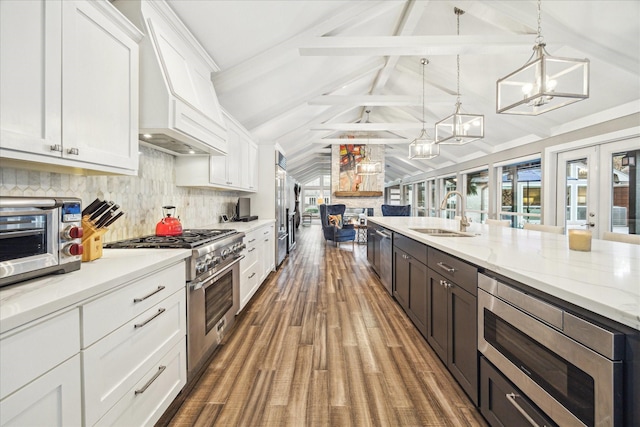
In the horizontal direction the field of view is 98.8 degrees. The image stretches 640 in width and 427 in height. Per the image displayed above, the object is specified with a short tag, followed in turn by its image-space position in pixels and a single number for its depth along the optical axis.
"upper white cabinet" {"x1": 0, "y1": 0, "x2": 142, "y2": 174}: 0.98
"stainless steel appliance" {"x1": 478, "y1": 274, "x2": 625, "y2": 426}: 0.79
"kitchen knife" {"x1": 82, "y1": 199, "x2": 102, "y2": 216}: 1.46
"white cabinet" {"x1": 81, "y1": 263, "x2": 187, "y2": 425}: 1.00
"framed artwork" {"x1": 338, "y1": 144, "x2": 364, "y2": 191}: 9.74
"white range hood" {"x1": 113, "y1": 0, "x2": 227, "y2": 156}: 1.70
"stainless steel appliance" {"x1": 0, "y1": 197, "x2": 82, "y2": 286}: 0.90
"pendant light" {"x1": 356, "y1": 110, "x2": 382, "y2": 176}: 7.33
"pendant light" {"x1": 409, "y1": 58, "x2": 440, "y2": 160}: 4.18
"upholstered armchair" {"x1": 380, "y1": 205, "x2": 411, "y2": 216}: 7.88
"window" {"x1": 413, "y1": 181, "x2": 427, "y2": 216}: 10.43
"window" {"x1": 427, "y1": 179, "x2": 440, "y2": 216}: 9.35
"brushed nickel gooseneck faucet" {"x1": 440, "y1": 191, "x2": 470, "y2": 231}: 2.66
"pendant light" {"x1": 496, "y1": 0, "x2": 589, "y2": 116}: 1.63
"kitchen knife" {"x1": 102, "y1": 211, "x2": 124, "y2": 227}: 1.50
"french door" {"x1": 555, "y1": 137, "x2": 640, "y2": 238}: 3.30
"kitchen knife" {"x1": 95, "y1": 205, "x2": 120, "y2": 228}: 1.46
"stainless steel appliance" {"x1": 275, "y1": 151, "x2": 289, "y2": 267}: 4.95
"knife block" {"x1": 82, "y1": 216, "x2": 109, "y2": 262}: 1.36
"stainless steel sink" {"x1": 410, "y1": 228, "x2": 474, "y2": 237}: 2.49
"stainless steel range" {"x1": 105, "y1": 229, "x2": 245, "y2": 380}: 1.73
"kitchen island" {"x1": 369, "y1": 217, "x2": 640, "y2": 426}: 0.78
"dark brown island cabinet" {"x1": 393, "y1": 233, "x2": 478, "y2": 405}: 1.51
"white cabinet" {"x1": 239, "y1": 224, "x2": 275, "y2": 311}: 2.89
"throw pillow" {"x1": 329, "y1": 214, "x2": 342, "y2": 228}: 7.57
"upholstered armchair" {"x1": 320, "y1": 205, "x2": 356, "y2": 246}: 7.16
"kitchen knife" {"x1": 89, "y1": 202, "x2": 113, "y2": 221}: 1.46
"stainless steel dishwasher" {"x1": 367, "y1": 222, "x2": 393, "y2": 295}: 3.39
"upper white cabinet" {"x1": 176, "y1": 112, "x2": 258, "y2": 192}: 2.71
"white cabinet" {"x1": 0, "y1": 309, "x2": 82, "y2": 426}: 0.72
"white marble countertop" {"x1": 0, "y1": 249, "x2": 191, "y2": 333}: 0.75
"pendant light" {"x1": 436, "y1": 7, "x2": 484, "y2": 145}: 2.99
